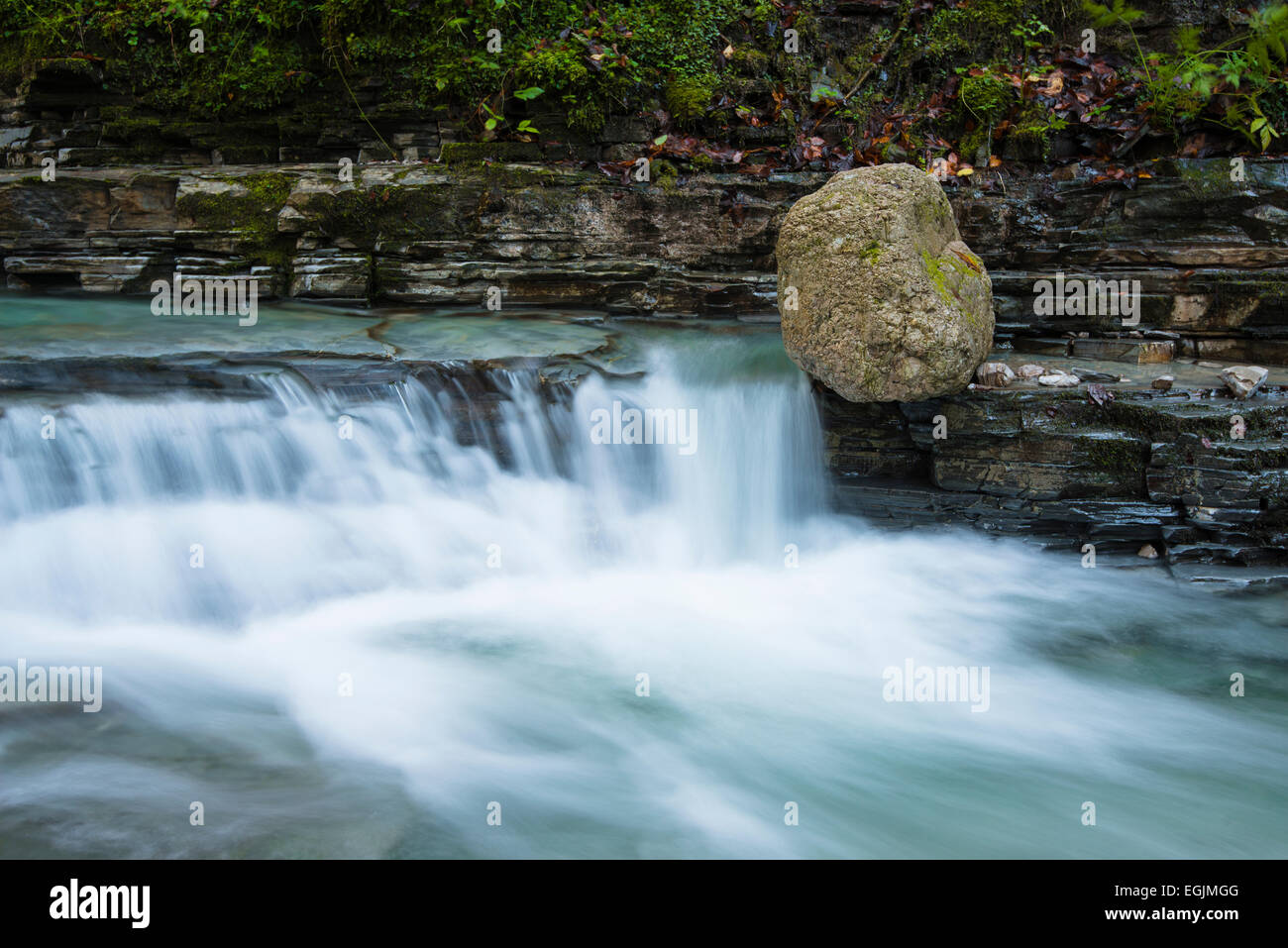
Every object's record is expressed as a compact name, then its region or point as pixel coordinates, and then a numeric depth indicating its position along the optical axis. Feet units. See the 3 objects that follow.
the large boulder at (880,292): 18.30
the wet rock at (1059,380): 20.34
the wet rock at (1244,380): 19.45
